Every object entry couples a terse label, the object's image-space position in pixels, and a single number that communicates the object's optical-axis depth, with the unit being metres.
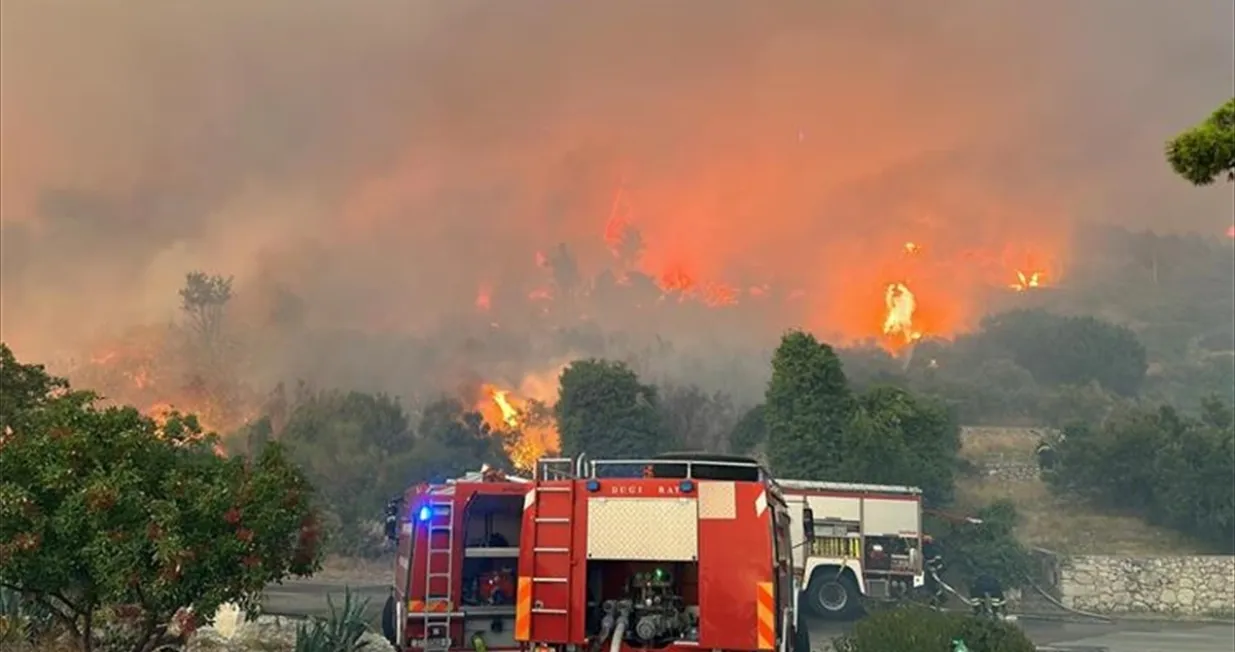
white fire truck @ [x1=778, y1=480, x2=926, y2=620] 21.97
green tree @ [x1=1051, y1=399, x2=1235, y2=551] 35.44
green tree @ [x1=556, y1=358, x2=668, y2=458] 46.12
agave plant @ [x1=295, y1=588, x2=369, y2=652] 11.94
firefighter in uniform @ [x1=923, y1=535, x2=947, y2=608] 23.91
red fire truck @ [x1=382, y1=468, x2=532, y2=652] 11.09
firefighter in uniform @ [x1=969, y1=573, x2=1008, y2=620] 22.61
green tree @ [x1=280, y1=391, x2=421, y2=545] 48.69
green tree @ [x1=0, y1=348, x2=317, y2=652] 9.37
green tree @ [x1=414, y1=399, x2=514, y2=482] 54.16
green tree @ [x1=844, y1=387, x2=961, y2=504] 34.03
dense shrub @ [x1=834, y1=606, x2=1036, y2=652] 11.95
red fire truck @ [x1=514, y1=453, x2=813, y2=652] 9.39
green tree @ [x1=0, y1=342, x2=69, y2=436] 18.17
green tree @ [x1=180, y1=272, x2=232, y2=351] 115.12
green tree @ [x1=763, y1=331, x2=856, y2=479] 35.62
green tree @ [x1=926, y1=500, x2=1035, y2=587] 30.53
